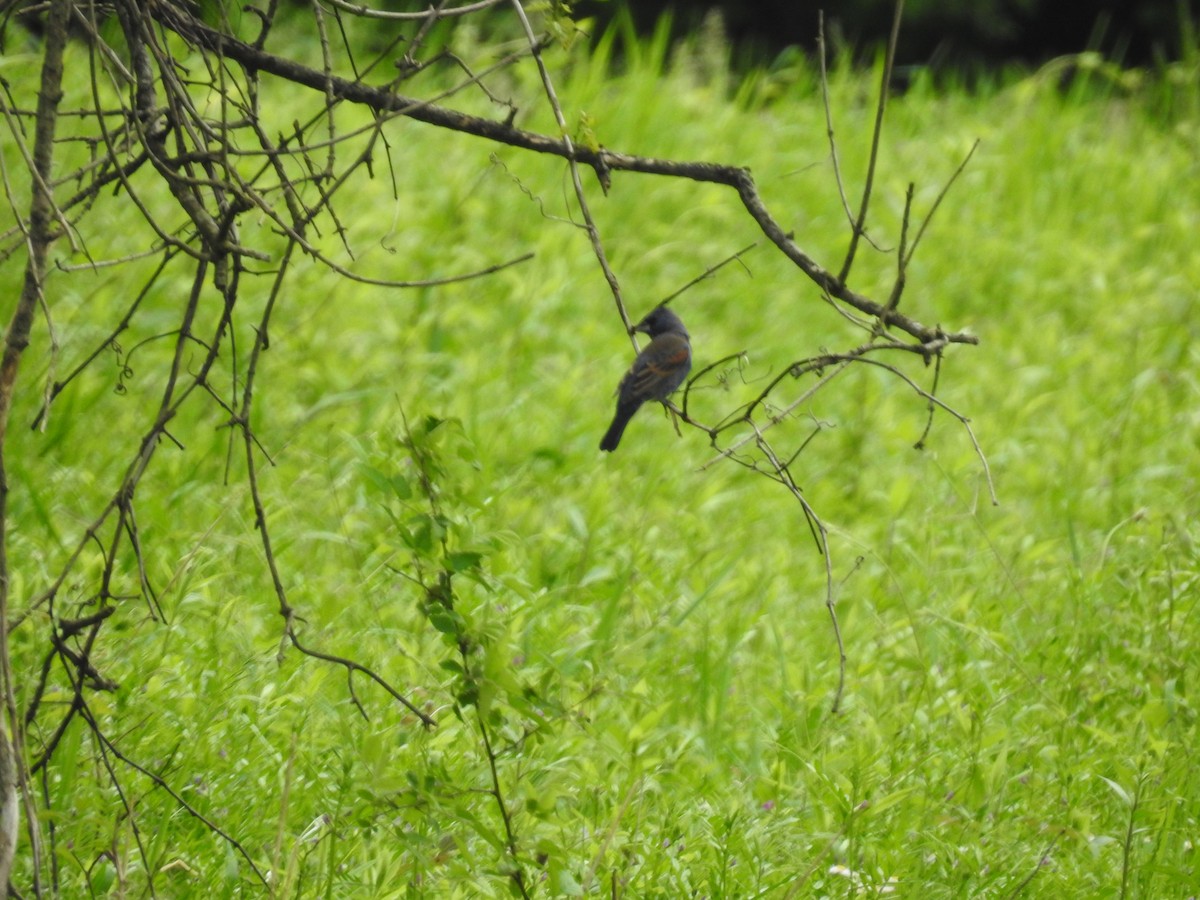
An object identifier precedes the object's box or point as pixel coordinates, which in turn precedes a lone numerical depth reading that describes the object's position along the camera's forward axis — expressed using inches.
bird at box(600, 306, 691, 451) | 850.6
